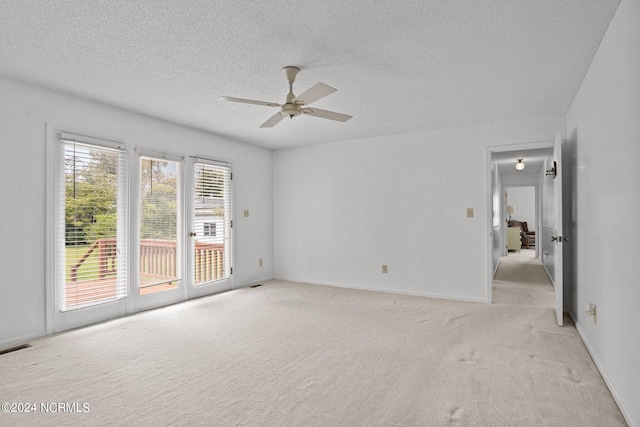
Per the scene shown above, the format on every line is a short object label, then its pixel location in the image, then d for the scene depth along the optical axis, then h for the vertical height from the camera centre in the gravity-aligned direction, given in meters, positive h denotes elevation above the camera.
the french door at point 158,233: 4.12 -0.19
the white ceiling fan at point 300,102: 2.62 +0.93
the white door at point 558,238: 3.48 -0.22
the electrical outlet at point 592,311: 2.64 -0.74
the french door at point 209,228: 4.79 -0.14
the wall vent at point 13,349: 2.88 -1.09
